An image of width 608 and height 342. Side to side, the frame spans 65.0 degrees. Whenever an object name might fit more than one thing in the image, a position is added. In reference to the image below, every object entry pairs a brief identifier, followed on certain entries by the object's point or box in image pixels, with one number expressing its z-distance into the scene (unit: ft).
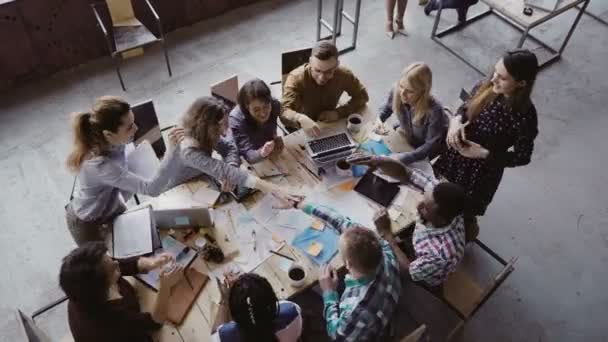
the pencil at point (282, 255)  7.93
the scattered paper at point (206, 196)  8.58
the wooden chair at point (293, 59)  11.48
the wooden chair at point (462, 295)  8.52
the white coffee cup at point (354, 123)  9.92
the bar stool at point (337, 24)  15.32
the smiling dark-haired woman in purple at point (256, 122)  9.20
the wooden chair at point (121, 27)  13.85
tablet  8.80
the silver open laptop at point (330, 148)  9.10
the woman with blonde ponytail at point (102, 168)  8.02
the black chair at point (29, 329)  6.54
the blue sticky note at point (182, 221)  8.03
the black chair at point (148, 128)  9.66
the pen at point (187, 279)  7.52
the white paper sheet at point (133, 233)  7.77
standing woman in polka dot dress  8.37
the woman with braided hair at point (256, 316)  6.15
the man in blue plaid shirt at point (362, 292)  7.01
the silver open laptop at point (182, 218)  7.91
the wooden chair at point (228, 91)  10.85
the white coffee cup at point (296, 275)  7.59
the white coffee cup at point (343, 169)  9.07
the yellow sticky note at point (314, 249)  7.99
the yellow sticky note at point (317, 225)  8.32
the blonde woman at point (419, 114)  9.23
